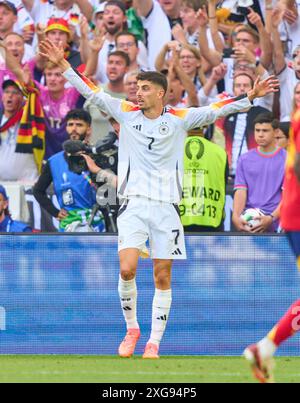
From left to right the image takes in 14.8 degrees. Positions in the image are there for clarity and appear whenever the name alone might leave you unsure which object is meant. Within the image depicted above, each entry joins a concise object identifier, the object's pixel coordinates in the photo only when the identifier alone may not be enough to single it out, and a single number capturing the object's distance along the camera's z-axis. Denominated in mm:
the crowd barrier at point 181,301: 11523
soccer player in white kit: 10742
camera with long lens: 13031
